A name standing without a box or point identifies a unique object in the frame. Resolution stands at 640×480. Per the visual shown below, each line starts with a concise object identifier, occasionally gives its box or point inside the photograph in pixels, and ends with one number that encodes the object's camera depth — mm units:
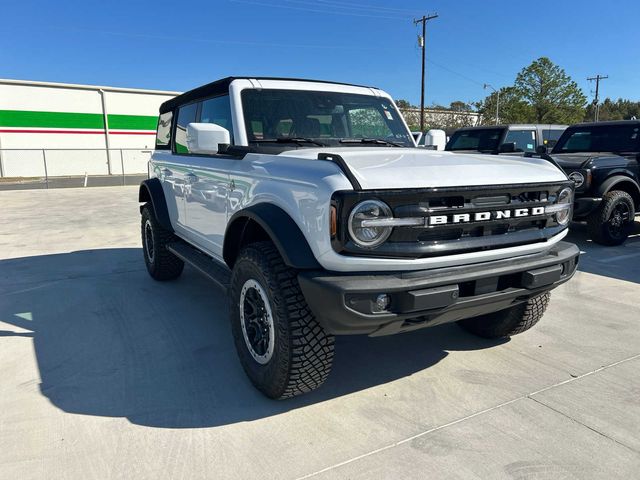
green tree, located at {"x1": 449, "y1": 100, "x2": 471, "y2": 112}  58819
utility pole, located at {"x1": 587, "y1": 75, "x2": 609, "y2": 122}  65312
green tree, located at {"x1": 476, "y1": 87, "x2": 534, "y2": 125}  42594
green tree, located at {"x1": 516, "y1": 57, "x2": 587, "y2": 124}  42938
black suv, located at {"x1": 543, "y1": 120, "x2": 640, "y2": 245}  6949
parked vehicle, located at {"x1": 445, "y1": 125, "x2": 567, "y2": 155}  10453
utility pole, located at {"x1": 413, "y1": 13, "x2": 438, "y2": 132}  33438
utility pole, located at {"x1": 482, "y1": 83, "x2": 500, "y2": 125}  42731
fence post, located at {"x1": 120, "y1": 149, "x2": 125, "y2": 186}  26439
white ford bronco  2346
